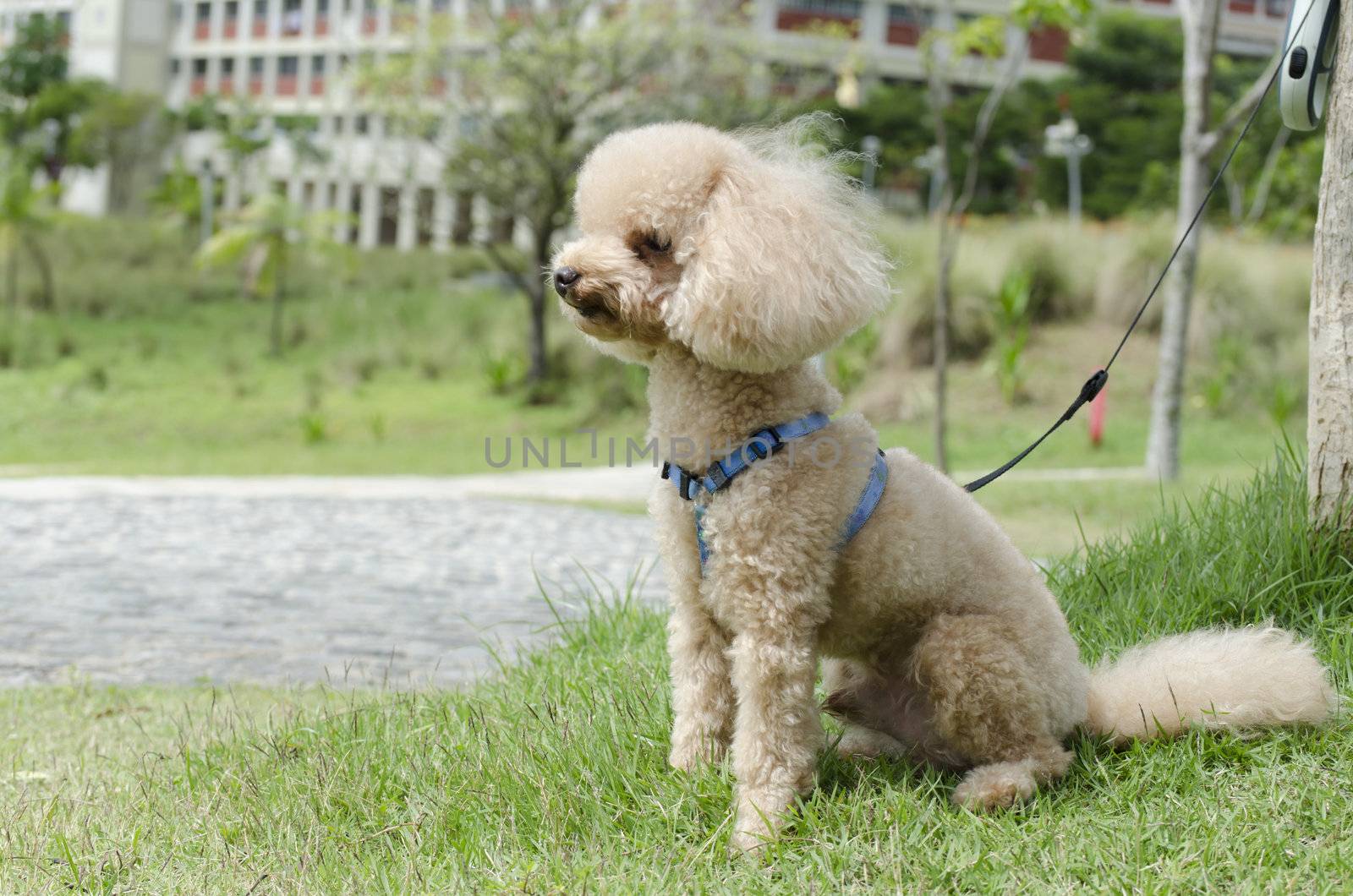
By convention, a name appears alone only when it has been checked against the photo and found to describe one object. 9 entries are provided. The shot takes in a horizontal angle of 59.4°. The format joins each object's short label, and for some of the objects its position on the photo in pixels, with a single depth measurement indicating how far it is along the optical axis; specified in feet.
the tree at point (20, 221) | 70.49
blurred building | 131.95
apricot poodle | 8.51
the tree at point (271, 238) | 71.20
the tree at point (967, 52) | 27.32
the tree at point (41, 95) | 129.90
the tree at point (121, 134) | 130.21
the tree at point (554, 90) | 51.62
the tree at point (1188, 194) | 27.78
